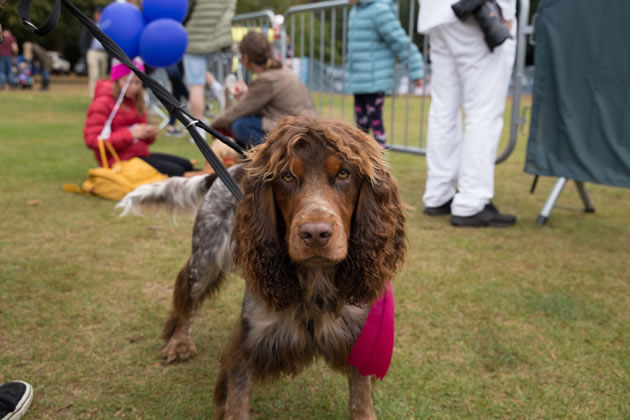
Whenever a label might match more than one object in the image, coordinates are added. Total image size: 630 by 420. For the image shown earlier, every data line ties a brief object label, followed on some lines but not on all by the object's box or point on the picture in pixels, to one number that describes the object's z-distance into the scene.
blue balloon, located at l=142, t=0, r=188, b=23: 6.55
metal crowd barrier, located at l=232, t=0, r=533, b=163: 5.76
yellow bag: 5.86
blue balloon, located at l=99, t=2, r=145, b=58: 6.43
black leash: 2.29
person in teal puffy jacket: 6.13
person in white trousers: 4.87
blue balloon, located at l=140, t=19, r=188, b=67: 6.33
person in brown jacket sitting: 5.85
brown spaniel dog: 1.84
